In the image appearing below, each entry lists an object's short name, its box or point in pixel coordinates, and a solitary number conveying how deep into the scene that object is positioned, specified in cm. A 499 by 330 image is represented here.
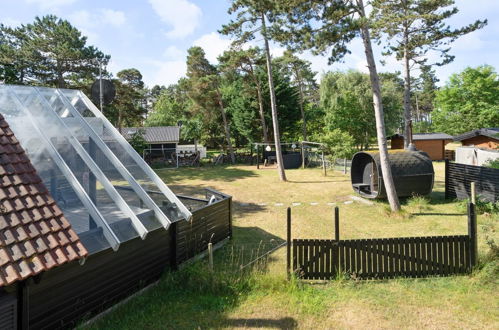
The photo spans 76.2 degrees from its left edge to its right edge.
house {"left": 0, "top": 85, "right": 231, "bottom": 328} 384
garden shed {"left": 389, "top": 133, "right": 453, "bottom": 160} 2958
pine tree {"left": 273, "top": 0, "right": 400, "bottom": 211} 1122
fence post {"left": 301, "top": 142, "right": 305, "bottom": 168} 2586
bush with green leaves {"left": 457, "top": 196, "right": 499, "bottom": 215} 1074
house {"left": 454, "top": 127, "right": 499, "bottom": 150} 2323
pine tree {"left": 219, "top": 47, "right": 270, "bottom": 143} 2408
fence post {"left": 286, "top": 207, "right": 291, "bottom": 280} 622
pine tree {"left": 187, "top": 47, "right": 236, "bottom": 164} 2806
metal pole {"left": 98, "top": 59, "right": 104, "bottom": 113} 907
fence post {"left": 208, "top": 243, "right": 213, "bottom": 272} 639
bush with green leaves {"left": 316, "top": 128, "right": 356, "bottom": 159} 2649
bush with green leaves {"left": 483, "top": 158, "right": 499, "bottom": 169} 1250
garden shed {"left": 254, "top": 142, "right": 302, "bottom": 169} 2716
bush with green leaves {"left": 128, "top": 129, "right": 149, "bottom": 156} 2766
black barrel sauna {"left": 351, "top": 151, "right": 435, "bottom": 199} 1282
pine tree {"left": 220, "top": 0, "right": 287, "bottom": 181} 1747
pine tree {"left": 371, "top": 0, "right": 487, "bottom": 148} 1730
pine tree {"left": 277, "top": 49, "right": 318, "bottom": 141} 3216
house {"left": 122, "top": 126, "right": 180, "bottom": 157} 3303
